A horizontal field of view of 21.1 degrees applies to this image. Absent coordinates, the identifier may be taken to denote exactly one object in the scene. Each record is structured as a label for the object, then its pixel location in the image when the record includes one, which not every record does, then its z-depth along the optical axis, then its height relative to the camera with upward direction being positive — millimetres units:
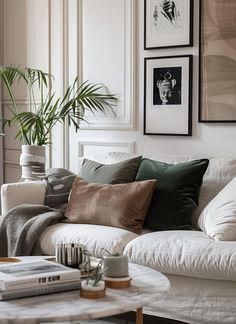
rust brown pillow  3401 -525
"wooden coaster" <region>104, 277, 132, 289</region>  2217 -608
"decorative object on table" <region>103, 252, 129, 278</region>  2248 -561
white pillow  2953 -522
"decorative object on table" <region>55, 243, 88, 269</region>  2377 -550
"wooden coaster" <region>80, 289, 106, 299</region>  2090 -611
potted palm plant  4371 +2
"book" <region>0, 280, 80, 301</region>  2068 -606
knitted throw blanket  3379 -611
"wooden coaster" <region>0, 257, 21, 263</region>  2468 -591
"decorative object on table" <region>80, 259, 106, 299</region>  2094 -591
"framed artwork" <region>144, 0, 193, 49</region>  4004 +551
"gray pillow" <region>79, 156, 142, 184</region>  3652 -371
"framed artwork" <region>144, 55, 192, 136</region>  4031 +89
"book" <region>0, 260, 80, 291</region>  2093 -569
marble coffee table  1899 -622
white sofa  2781 -688
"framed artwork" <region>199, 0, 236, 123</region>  3826 +291
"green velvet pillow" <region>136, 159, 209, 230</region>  3396 -469
